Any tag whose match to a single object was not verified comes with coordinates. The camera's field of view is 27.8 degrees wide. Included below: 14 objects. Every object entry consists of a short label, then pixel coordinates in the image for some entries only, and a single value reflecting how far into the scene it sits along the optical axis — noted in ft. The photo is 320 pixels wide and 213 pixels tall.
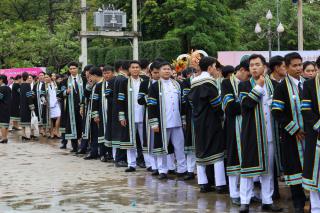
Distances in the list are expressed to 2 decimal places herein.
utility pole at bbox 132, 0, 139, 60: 101.65
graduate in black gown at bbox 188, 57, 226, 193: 29.66
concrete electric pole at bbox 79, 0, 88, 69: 97.76
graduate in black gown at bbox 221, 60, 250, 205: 27.12
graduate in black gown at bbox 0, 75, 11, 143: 57.11
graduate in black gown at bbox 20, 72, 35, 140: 60.75
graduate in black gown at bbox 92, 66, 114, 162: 42.70
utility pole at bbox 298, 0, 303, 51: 79.87
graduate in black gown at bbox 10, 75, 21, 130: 64.54
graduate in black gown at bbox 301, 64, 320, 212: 22.61
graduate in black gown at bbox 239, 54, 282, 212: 25.61
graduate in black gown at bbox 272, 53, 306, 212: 24.67
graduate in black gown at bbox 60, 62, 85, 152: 48.55
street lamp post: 96.02
